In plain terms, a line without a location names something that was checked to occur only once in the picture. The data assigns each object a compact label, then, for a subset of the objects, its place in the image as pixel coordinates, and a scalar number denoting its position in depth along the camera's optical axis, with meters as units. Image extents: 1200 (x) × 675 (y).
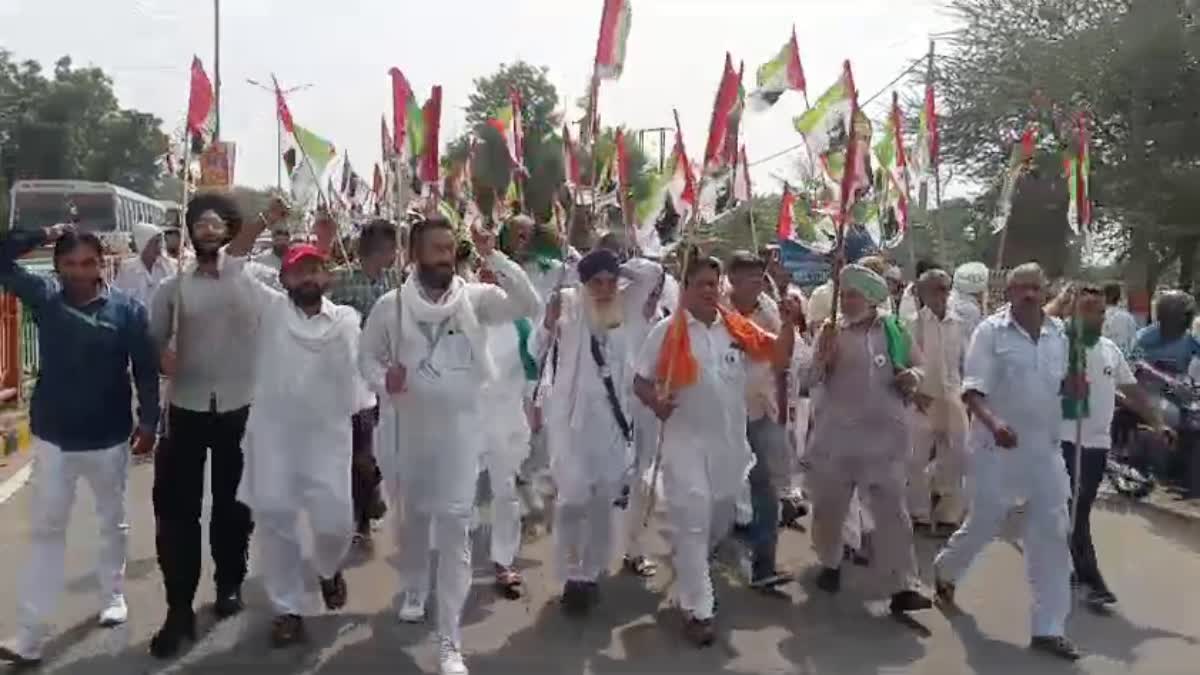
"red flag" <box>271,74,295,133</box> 10.11
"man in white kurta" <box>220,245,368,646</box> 6.20
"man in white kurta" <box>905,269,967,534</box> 9.05
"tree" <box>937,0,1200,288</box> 23.28
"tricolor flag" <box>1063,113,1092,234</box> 9.02
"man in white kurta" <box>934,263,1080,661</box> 6.56
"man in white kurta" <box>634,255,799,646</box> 6.52
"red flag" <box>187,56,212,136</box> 7.38
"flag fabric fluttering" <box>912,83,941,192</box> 9.53
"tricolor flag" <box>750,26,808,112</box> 8.18
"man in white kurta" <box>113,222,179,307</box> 11.48
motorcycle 10.99
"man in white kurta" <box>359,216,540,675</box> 6.01
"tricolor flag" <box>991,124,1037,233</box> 8.63
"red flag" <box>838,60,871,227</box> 6.99
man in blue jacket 5.89
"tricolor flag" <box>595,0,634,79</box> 7.07
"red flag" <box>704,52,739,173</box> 7.03
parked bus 30.55
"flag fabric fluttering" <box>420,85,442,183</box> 6.41
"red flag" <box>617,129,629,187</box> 9.47
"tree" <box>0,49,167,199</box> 52.69
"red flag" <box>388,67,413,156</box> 6.54
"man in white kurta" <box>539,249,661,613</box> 7.12
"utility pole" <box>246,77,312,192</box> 10.38
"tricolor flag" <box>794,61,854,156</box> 7.84
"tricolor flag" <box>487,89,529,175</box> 10.74
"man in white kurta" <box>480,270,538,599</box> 7.50
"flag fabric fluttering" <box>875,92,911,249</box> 9.72
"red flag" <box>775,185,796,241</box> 13.13
